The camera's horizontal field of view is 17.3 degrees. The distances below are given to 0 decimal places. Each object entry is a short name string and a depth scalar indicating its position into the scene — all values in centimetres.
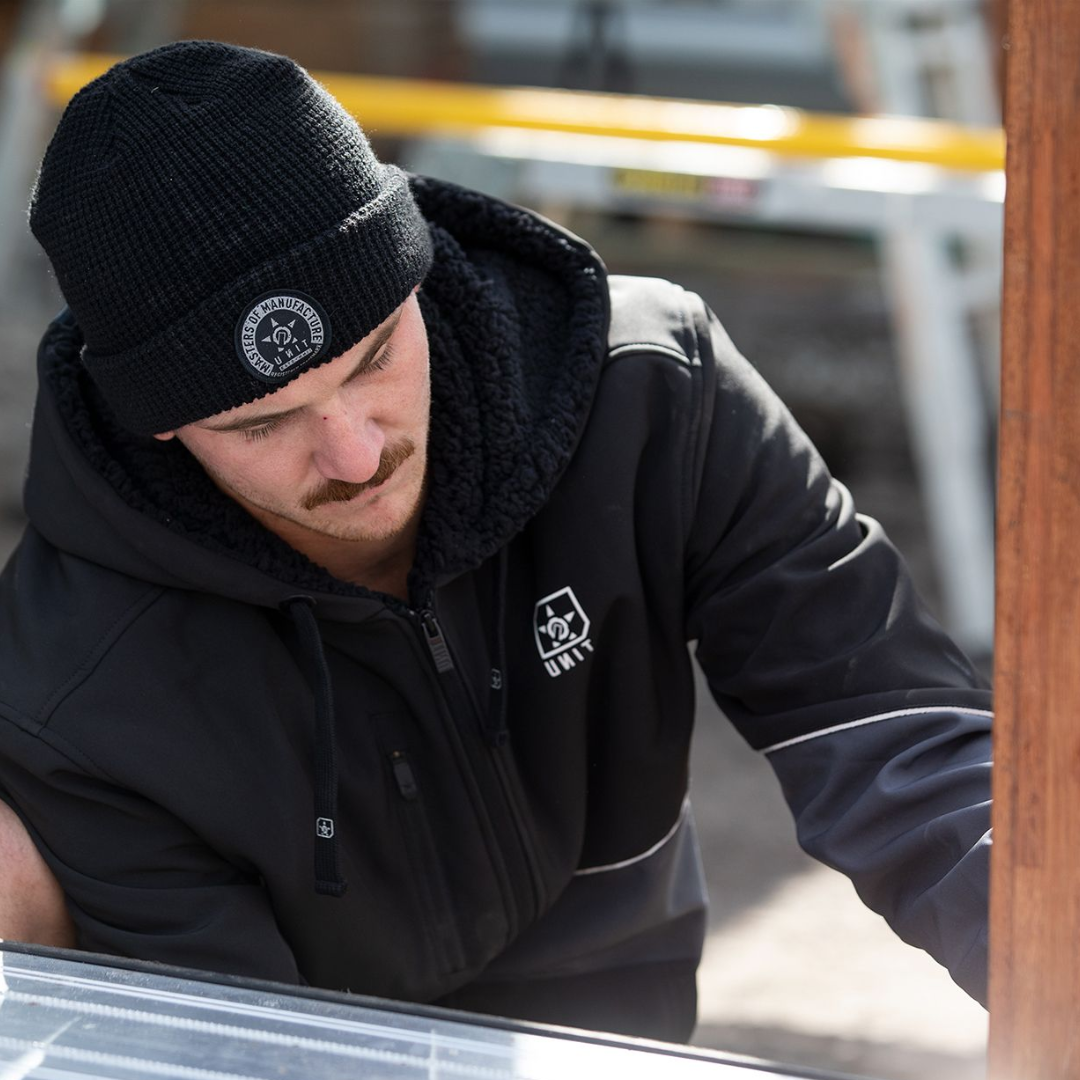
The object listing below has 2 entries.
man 216
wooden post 163
